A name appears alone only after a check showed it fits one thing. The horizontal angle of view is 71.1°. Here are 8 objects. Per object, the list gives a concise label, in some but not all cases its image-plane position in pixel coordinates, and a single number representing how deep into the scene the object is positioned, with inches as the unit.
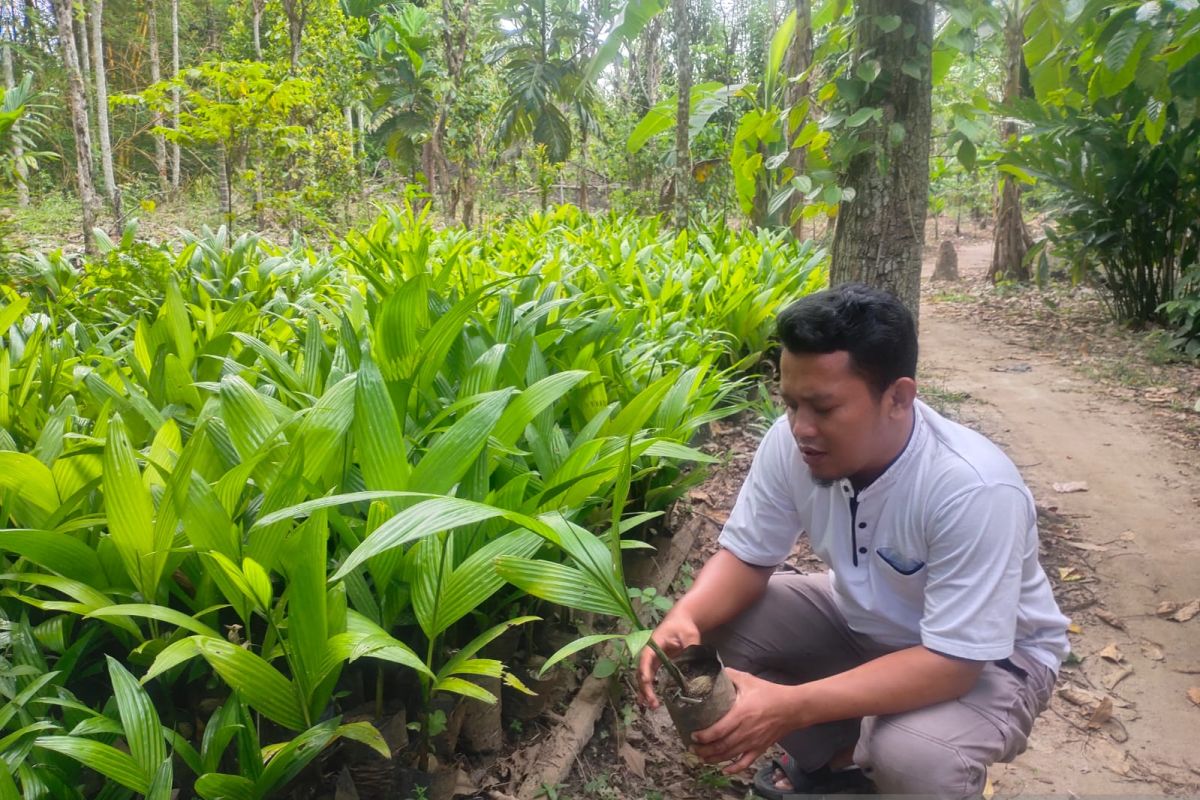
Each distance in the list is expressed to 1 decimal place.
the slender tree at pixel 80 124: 217.0
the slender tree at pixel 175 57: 459.5
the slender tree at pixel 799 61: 245.8
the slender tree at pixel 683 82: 241.1
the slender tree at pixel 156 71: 468.0
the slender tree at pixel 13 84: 211.8
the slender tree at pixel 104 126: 330.3
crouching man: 59.7
